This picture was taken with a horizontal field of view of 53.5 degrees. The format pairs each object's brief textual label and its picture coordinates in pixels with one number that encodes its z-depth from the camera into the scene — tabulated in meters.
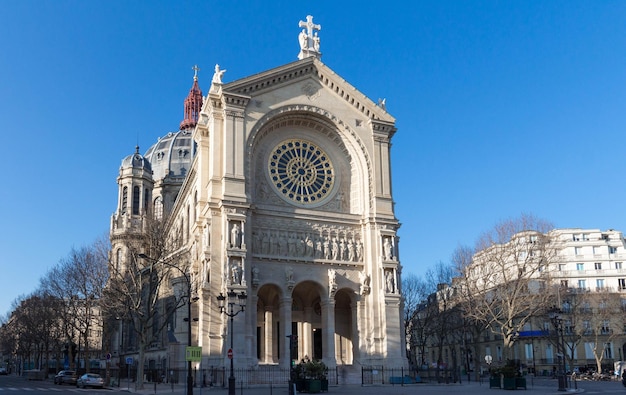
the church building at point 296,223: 42.62
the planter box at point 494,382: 39.78
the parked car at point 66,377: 52.38
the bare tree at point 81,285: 51.88
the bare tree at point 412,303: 76.12
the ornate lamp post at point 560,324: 36.41
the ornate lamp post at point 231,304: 28.30
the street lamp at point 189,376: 28.34
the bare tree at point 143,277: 41.88
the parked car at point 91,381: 45.47
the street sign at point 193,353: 28.92
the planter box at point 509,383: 37.88
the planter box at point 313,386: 33.50
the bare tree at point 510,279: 49.81
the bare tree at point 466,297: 54.22
